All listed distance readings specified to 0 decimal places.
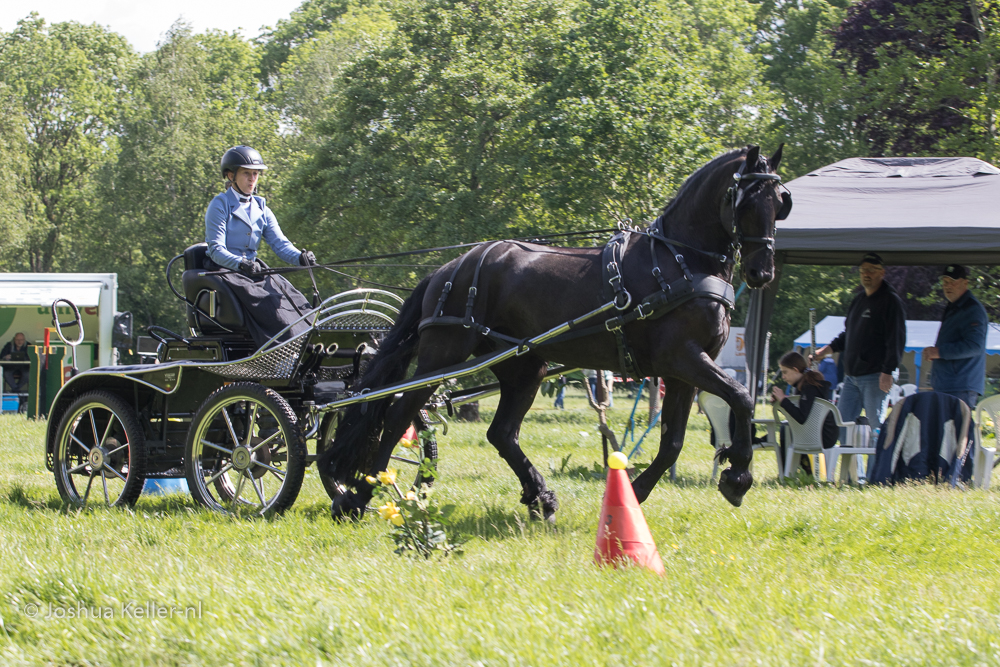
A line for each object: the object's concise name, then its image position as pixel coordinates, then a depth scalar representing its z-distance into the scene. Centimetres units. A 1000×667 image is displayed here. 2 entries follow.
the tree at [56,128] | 7462
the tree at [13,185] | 6625
